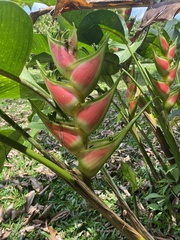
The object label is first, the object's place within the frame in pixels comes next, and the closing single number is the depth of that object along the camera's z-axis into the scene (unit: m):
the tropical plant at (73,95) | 0.37
